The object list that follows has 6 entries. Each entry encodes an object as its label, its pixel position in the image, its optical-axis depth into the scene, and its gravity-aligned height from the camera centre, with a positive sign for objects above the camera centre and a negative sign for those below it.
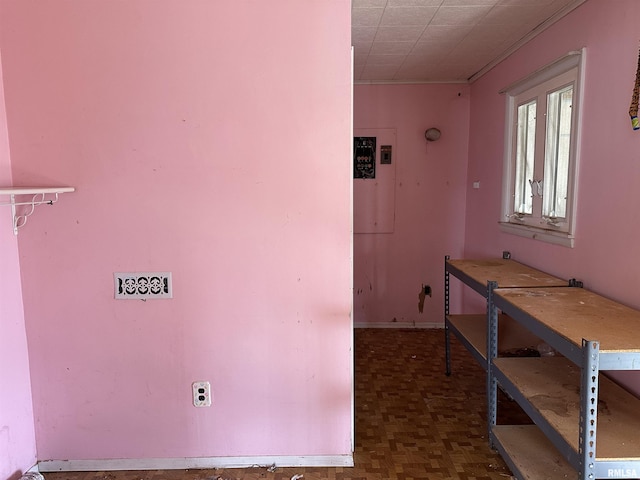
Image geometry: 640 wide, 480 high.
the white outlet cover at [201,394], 2.18 -1.05
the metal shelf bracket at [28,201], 2.04 -0.05
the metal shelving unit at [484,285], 2.50 -0.60
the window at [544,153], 2.46 +0.23
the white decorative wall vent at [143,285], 2.13 -0.47
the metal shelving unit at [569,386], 1.43 -0.91
